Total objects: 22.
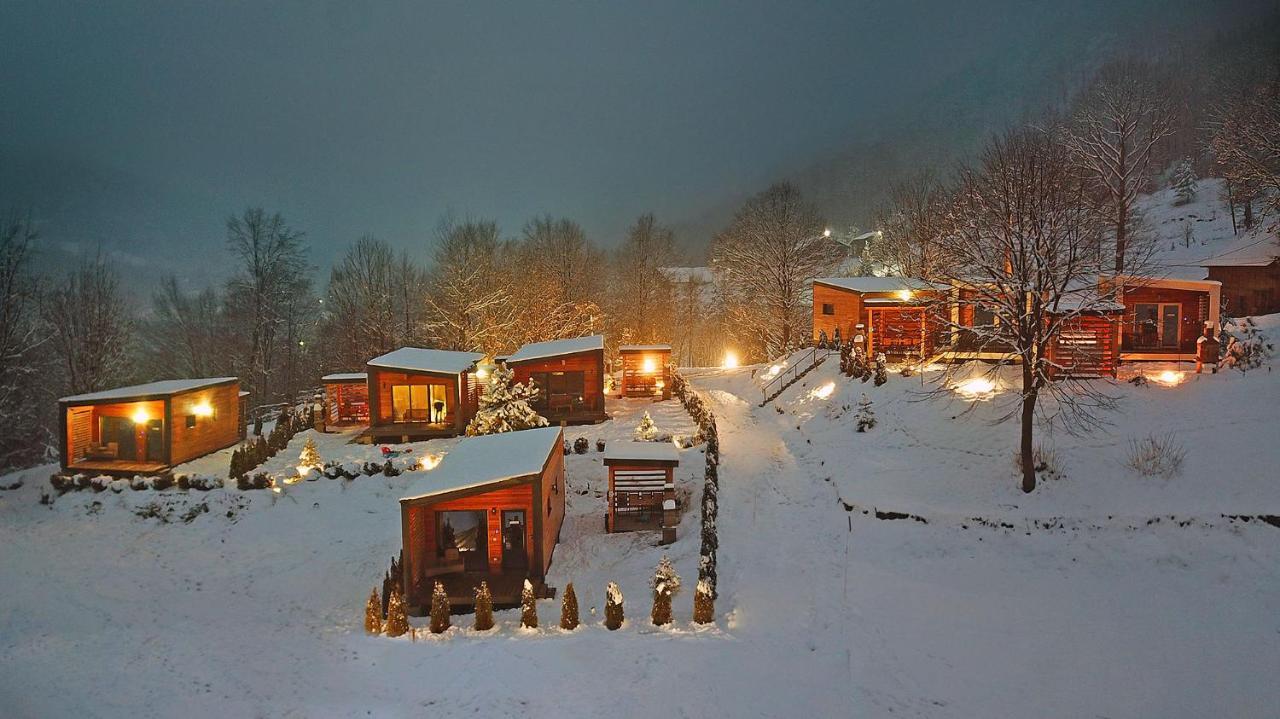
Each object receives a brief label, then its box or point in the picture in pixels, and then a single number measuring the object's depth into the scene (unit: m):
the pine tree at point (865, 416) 19.95
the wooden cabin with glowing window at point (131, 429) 22.44
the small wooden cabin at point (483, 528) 13.50
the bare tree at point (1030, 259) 14.38
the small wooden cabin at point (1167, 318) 21.03
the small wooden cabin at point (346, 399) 29.30
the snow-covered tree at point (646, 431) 23.19
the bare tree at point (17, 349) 27.86
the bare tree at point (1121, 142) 28.09
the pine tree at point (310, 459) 21.72
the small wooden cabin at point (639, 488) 16.96
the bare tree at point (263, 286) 40.34
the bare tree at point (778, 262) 41.69
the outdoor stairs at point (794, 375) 29.45
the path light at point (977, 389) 19.20
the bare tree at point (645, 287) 51.56
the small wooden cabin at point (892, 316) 26.39
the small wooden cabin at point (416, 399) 26.36
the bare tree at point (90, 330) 34.50
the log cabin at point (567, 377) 28.92
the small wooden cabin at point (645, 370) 33.47
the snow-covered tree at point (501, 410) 22.22
